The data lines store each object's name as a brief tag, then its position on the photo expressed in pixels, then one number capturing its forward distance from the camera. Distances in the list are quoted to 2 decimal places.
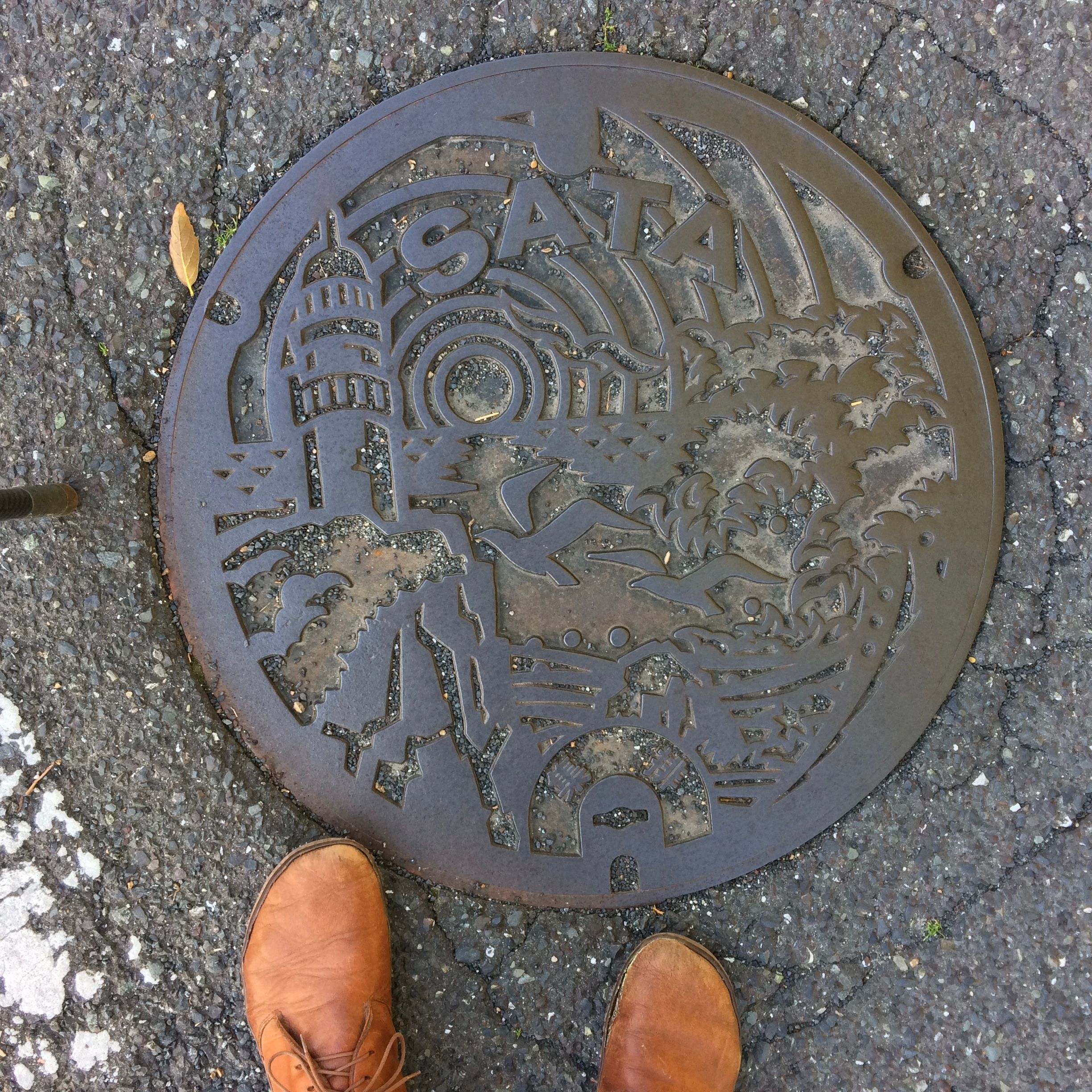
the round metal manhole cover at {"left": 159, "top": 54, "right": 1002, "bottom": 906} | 0.89
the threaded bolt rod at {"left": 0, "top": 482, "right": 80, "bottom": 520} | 0.84
